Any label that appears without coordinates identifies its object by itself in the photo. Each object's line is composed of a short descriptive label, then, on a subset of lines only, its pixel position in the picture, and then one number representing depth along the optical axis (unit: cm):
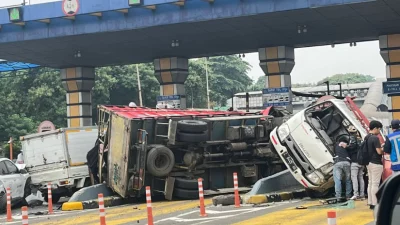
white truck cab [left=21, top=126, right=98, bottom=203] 1961
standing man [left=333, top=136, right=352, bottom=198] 1367
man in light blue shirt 1059
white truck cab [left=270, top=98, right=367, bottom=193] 1447
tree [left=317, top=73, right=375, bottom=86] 14438
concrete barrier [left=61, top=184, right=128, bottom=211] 1698
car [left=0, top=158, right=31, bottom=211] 1830
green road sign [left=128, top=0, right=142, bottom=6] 2394
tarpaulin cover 3788
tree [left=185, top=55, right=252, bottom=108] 6225
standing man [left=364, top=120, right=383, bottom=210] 1188
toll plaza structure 2272
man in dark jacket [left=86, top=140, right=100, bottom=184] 1897
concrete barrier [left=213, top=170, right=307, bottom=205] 1521
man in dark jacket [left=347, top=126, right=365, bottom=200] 1358
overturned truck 1698
